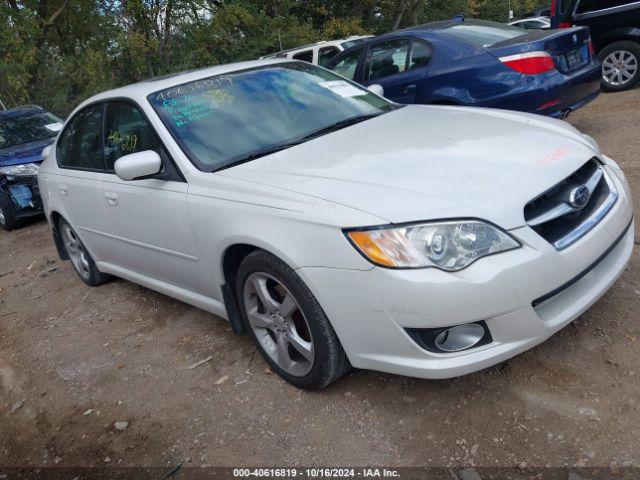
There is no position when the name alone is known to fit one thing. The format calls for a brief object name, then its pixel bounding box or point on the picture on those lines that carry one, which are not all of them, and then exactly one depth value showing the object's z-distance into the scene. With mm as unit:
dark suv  7801
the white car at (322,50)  9362
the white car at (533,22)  16062
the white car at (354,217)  2139
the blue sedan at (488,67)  5234
